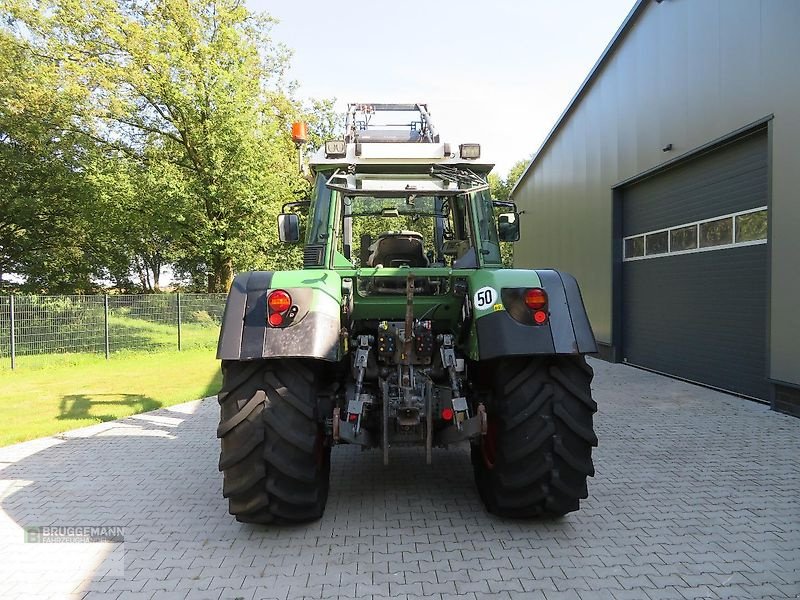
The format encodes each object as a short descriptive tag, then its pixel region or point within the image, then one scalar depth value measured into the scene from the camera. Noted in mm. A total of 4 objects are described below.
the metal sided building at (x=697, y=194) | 6809
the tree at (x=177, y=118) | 15695
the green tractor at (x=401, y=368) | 3430
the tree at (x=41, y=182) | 16281
